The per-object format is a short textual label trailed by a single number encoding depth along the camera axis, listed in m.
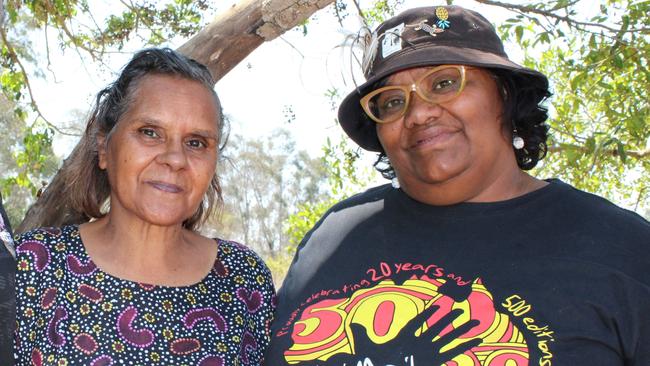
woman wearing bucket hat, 2.01
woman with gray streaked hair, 2.19
